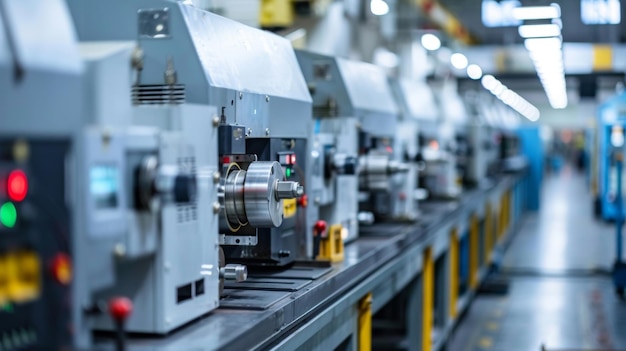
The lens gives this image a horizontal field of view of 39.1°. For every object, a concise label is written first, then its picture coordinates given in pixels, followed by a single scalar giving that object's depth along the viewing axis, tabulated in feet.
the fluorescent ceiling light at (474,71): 47.26
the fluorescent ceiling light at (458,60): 43.79
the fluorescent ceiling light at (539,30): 34.12
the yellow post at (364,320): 11.54
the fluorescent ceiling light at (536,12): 30.76
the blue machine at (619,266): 24.95
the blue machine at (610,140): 34.73
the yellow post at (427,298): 15.88
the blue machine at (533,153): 53.31
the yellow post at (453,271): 20.34
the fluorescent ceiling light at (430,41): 33.54
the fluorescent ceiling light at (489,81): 51.95
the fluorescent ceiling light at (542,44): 37.47
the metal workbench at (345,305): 6.93
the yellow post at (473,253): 25.25
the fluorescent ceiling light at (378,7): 23.72
